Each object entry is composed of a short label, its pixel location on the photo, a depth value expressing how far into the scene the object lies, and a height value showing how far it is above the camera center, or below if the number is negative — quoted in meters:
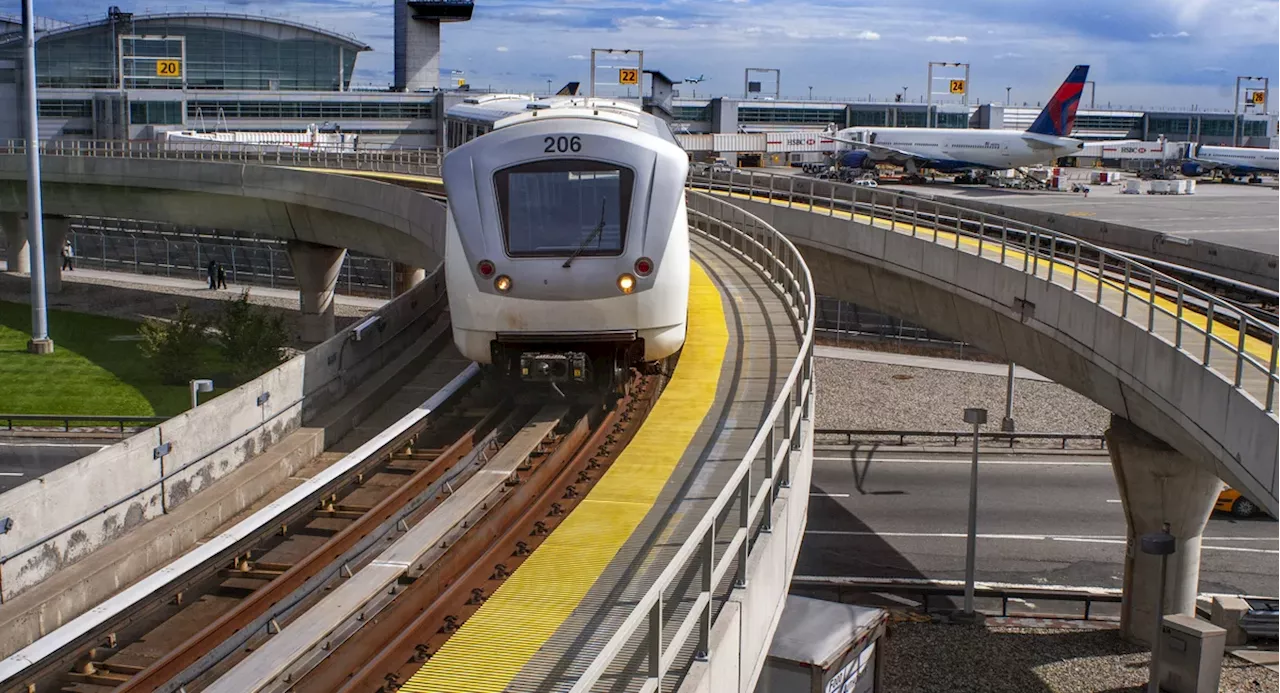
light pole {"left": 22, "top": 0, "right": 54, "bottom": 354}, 39.03 -2.53
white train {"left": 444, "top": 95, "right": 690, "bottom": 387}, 13.39 -0.97
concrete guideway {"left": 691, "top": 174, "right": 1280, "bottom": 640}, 14.90 -2.63
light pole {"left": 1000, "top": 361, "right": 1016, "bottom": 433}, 31.44 -6.22
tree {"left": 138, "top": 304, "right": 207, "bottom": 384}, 35.59 -5.74
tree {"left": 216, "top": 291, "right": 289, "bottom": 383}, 35.00 -5.50
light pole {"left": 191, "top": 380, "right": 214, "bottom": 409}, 14.58 -2.82
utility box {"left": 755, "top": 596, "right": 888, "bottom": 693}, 15.37 -5.92
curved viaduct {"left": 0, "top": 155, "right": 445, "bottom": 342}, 37.25 -2.24
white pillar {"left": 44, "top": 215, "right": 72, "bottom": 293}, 51.44 -4.61
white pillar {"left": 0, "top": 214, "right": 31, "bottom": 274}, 55.19 -4.81
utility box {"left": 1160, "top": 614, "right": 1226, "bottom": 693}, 17.61 -6.61
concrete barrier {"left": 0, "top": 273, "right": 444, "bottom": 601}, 9.19 -2.70
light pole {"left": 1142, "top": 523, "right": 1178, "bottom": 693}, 16.78 -4.97
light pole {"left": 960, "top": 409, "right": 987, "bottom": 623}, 20.64 -6.01
